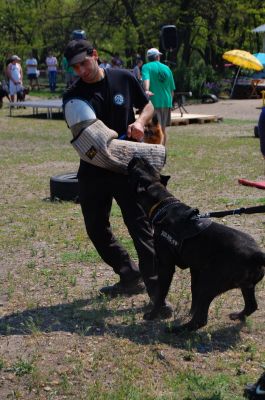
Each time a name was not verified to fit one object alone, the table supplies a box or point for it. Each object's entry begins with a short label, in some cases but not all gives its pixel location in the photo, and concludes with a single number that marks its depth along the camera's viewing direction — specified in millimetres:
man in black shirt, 4527
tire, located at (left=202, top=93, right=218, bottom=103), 27234
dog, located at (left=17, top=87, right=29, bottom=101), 24641
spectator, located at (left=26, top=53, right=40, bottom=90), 34750
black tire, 8648
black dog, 4051
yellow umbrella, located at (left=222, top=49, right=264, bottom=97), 24703
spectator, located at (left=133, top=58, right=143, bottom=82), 25417
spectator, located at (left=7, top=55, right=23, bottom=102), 23531
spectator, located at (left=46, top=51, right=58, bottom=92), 34344
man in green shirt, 12383
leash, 3908
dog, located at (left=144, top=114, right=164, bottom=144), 8758
